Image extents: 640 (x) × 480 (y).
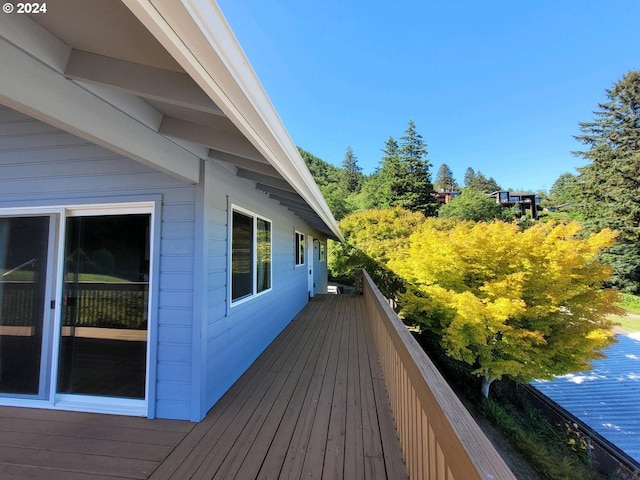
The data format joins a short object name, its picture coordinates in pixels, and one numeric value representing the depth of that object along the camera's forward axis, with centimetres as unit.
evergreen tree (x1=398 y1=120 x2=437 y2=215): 2736
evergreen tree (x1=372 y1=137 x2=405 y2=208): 2784
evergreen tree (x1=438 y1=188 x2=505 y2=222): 2791
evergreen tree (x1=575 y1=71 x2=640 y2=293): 1827
